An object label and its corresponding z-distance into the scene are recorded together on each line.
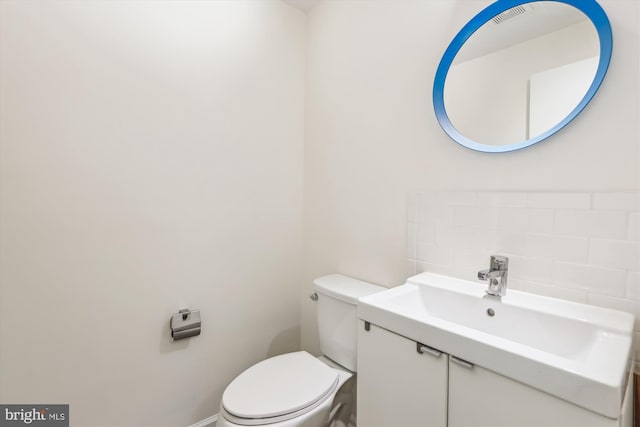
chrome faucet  0.95
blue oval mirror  0.89
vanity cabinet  0.62
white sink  0.58
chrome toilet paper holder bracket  1.39
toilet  1.06
